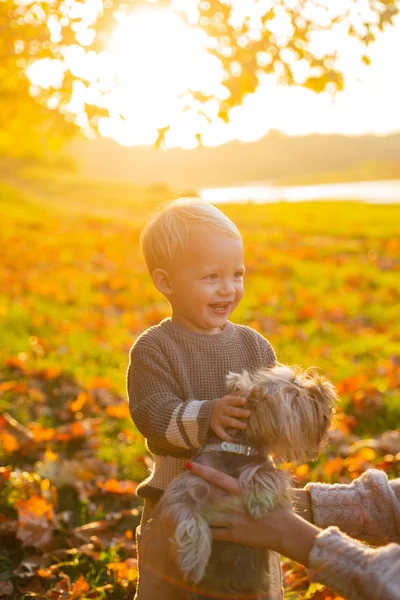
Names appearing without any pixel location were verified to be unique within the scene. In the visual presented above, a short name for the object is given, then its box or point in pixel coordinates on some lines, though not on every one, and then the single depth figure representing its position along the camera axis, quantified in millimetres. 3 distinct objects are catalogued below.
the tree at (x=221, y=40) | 5285
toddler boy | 2627
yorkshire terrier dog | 2186
